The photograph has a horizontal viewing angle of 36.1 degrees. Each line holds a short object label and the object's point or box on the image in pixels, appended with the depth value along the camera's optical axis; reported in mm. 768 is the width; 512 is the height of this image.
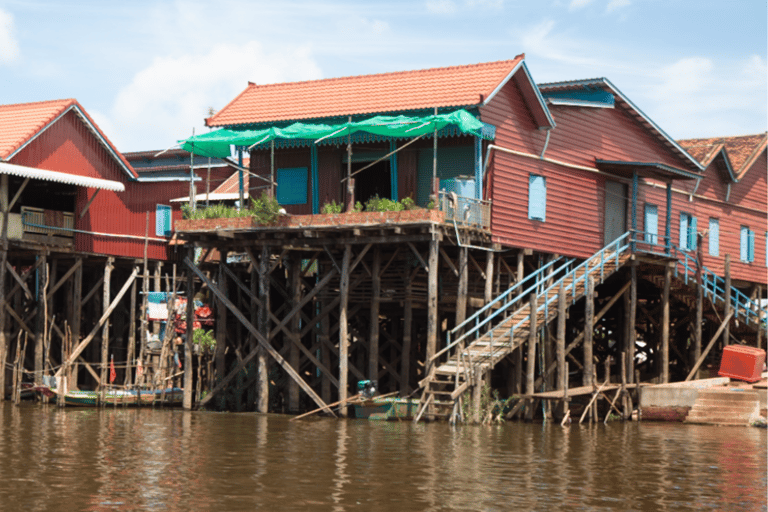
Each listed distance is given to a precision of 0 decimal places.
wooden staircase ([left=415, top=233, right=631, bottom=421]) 27375
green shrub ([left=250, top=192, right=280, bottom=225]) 30562
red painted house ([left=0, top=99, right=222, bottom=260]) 35375
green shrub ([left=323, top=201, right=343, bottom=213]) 29942
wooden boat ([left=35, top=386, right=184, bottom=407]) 32656
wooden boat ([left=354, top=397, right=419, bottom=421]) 28328
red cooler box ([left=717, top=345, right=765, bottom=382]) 31062
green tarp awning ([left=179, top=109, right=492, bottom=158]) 28859
